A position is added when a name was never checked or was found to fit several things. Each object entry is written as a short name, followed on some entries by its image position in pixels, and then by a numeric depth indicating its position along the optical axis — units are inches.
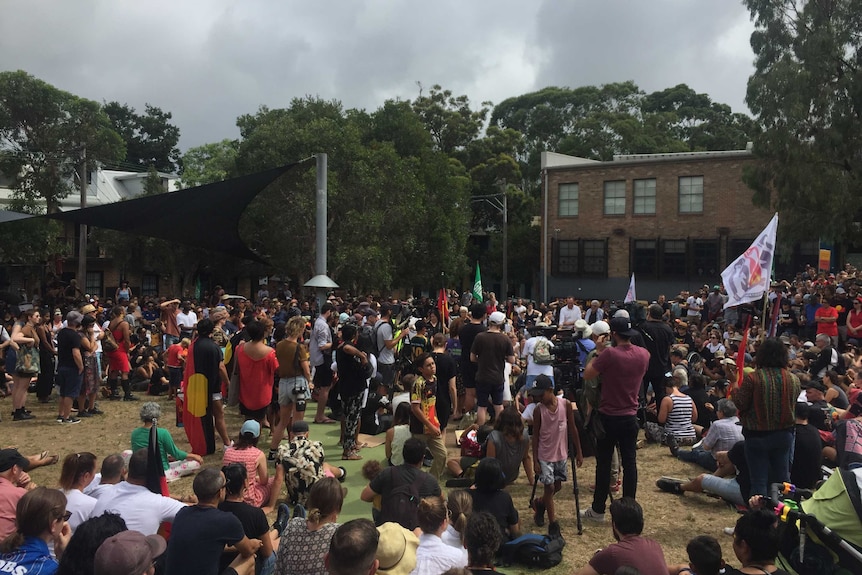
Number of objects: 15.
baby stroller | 155.6
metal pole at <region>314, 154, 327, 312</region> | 450.6
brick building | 1173.7
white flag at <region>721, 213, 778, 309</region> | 342.3
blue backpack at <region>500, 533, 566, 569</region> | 202.4
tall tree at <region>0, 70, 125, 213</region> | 960.9
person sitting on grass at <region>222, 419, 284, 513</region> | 226.8
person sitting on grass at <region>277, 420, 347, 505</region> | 226.8
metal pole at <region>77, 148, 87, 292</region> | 975.8
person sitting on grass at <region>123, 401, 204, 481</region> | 237.0
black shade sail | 410.0
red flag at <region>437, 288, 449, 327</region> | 515.5
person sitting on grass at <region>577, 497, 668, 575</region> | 150.0
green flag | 659.4
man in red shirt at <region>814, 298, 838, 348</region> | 507.4
